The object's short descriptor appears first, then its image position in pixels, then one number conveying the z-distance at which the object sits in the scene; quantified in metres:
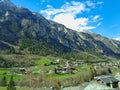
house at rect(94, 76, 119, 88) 36.94
